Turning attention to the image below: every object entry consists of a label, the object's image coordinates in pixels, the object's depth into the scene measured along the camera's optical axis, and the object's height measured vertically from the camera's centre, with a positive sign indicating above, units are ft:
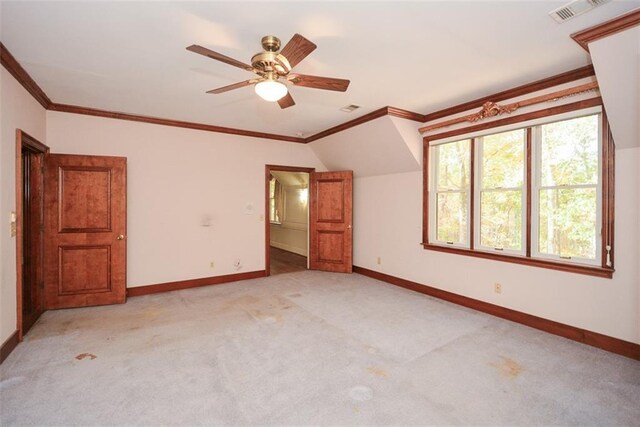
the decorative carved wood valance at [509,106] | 9.36 +3.83
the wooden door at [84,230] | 12.23 -0.78
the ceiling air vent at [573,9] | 6.36 +4.40
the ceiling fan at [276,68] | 6.49 +3.40
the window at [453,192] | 13.26 +0.90
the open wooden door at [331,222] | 18.67 -0.64
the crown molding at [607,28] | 6.53 +4.19
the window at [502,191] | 11.37 +0.80
